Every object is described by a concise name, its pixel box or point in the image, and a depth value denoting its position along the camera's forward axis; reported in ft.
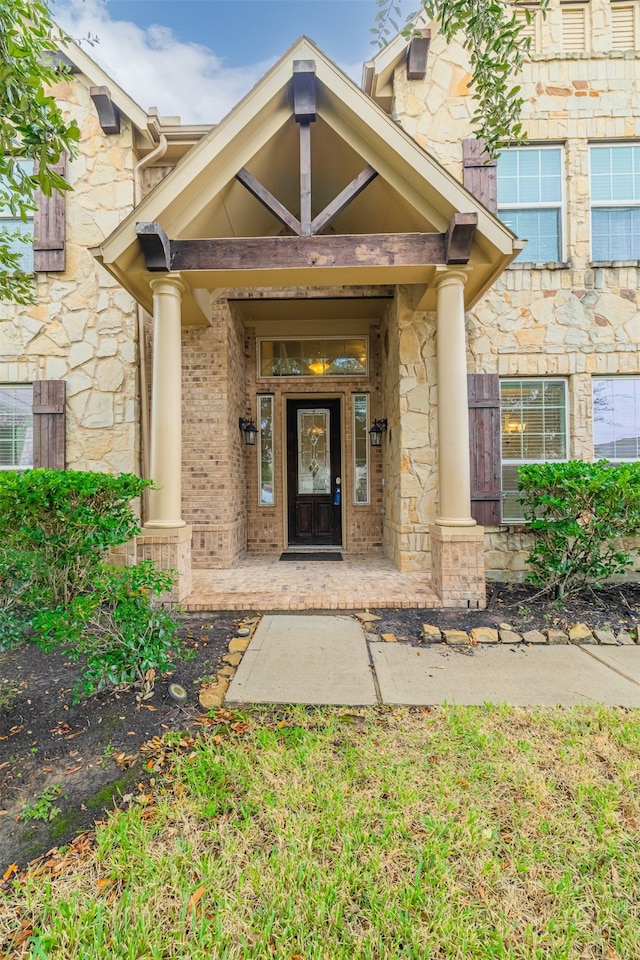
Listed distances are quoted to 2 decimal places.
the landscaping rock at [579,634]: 11.21
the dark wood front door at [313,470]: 22.98
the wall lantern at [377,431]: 20.96
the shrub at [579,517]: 12.74
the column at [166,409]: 13.30
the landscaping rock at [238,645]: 10.32
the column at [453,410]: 13.25
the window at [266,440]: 22.62
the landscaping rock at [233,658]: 9.67
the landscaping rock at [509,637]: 11.03
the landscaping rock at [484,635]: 11.04
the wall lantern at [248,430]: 21.01
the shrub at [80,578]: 7.82
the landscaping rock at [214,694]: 8.00
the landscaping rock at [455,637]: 10.96
